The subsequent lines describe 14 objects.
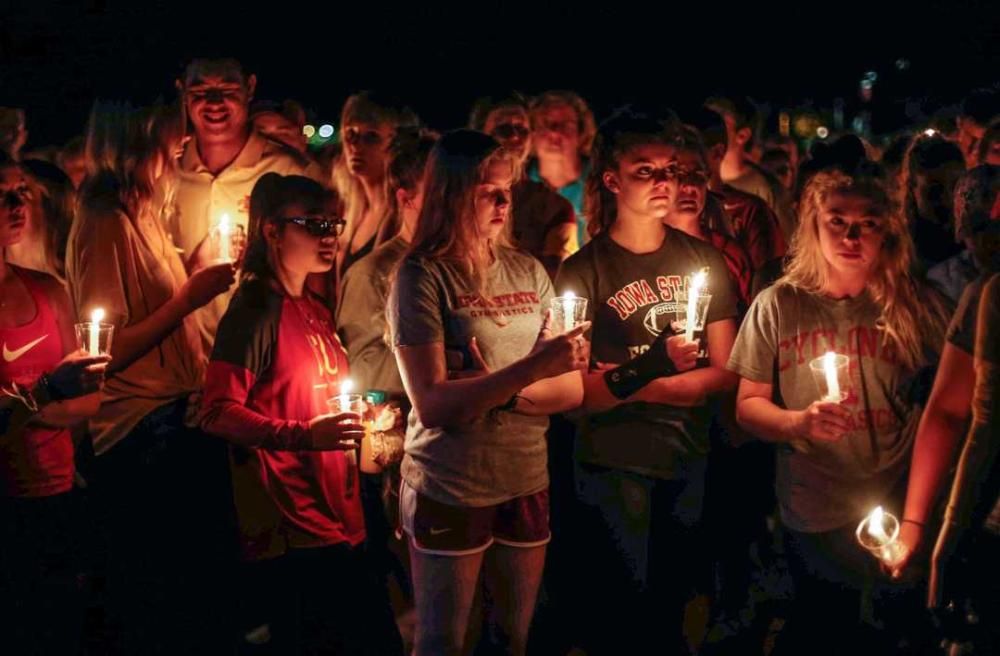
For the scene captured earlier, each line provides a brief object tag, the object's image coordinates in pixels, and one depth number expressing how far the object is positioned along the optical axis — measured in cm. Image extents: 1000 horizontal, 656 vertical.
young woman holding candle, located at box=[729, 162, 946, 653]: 475
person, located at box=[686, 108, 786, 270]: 631
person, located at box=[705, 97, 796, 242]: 704
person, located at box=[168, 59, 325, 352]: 602
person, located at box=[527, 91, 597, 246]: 726
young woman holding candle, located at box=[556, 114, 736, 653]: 511
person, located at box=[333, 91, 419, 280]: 664
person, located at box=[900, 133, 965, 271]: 546
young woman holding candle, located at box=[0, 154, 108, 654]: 517
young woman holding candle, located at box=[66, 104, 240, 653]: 549
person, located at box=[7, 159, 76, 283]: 602
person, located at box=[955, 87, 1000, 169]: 648
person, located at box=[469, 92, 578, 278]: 636
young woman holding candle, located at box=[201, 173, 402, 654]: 489
